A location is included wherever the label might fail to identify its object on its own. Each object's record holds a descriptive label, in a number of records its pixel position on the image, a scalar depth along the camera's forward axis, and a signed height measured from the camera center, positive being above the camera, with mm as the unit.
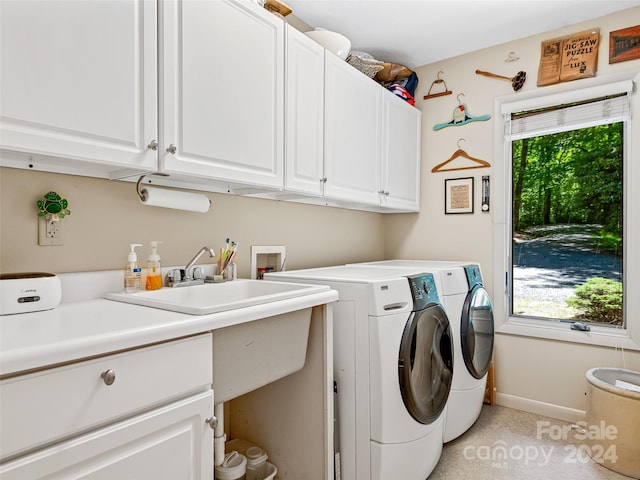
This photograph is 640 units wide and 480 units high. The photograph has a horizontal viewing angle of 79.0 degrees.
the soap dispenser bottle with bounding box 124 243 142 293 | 1455 -140
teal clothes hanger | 2842 +884
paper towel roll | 1481 +149
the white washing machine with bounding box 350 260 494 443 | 2121 -585
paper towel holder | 1479 +165
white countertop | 755 -225
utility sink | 1174 -329
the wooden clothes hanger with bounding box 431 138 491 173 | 2811 +554
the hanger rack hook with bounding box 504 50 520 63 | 2658 +1237
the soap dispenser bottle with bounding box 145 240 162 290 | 1517 -138
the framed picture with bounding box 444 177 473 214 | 2863 +314
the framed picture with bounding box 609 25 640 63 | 2279 +1150
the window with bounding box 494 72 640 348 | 2373 +153
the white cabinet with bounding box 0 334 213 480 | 745 -403
